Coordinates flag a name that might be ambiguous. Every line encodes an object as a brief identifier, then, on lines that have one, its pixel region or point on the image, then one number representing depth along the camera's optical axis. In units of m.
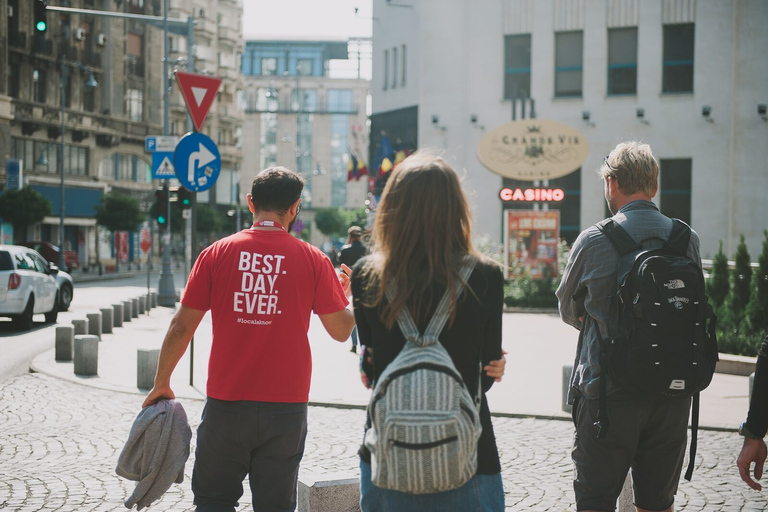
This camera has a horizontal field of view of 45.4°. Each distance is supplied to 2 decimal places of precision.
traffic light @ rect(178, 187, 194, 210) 18.94
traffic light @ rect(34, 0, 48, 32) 16.67
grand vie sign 26.16
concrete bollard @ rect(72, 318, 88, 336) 13.96
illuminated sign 26.86
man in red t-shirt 3.61
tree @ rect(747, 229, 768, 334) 12.55
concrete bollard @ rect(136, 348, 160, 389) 9.85
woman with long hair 2.66
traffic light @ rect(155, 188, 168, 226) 23.30
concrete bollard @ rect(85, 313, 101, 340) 14.89
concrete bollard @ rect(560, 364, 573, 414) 8.43
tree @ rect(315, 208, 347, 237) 93.94
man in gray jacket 3.42
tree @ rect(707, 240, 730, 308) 13.95
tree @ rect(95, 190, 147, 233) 46.97
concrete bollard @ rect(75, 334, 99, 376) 11.02
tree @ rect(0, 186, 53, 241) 38.66
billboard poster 24.78
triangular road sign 10.54
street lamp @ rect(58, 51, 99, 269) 42.69
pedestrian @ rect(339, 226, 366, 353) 14.59
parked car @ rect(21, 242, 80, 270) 37.11
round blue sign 10.45
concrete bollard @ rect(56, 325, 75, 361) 12.48
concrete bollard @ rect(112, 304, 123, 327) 17.91
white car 17.08
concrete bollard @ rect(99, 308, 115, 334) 16.52
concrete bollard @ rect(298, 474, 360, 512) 4.81
